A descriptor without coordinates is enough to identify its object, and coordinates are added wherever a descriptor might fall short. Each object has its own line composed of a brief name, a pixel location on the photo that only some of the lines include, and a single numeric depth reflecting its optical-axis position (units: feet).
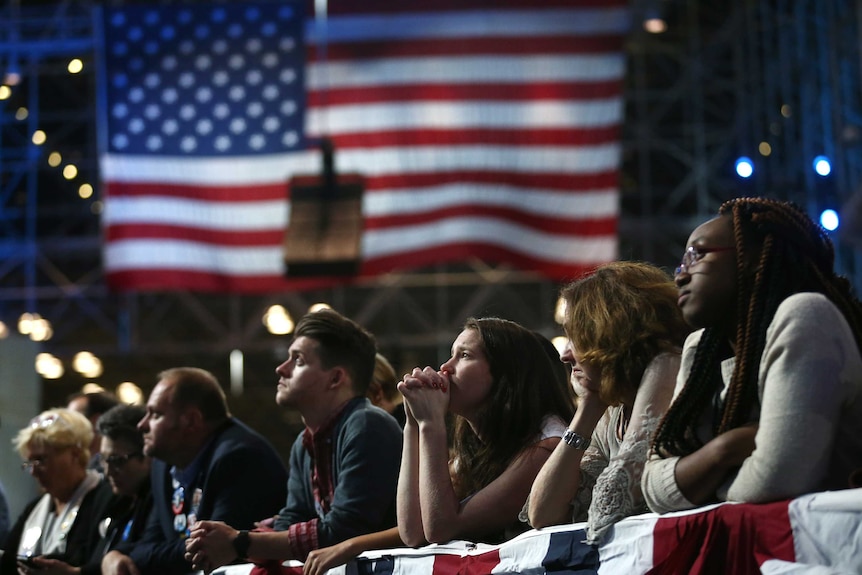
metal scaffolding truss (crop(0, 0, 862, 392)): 99.66
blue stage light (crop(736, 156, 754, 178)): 67.31
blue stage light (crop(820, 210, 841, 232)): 64.03
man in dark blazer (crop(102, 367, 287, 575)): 27.81
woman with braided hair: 13.53
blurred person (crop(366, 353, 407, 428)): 30.40
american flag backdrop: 73.10
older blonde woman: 33.60
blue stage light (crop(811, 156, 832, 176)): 66.44
